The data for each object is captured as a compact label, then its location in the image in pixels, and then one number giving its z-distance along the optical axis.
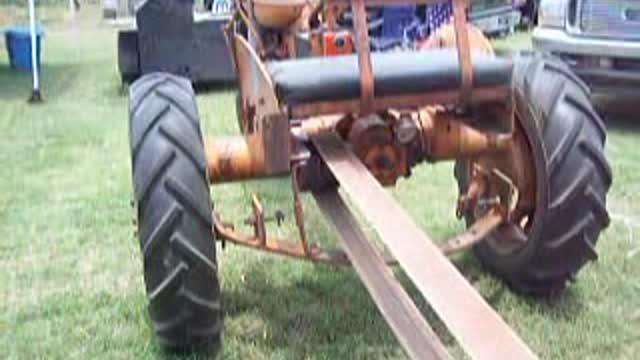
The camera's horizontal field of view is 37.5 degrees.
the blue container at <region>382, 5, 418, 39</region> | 8.17
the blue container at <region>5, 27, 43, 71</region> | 12.20
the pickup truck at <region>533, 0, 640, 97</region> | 7.55
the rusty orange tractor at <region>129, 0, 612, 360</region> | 3.27
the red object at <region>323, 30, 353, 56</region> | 4.48
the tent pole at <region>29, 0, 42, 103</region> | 9.66
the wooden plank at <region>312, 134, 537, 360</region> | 2.25
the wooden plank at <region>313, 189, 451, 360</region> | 2.73
